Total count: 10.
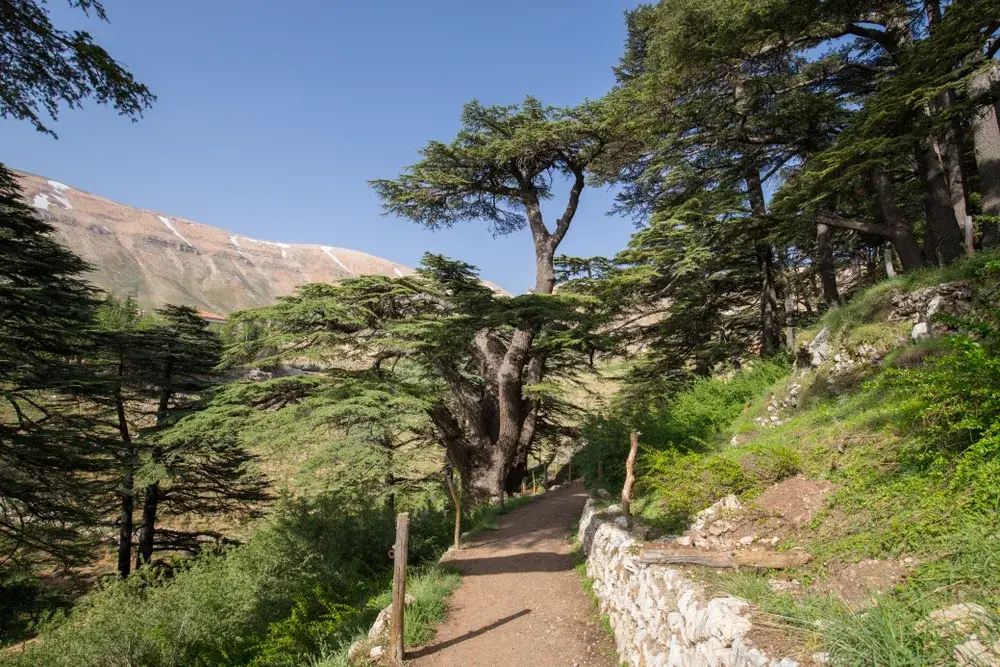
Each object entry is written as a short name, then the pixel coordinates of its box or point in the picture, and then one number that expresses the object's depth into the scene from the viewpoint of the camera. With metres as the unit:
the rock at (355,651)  5.75
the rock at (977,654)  2.09
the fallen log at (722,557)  3.91
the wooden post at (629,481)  7.46
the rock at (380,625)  6.05
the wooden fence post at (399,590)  5.68
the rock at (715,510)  5.39
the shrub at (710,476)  5.53
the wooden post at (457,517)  9.83
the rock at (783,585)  3.52
